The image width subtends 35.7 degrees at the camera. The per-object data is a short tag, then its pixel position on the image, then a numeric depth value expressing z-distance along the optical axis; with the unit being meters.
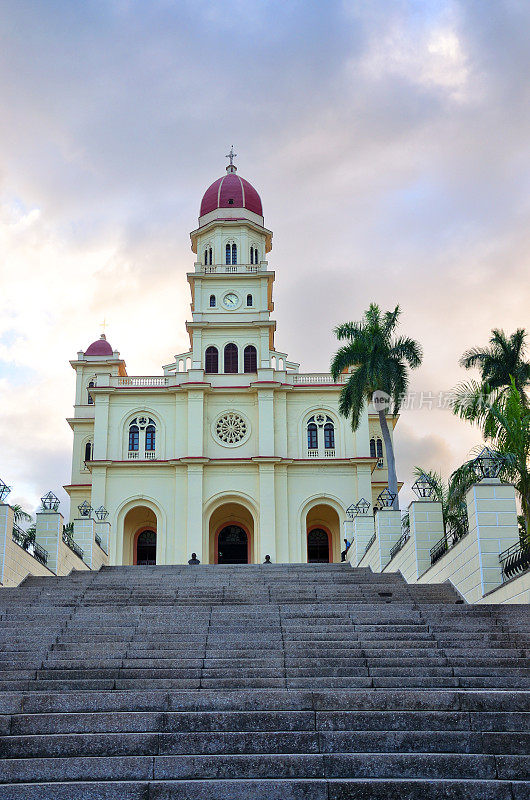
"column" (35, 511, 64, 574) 22.98
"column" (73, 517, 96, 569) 27.39
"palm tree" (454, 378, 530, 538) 16.36
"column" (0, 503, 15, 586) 18.38
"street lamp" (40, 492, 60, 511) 23.83
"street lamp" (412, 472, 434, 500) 20.17
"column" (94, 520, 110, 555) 30.92
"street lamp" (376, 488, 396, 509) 24.95
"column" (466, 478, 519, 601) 14.99
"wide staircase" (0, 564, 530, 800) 7.46
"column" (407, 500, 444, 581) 19.33
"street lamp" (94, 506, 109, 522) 33.00
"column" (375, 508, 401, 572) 23.22
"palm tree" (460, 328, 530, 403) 28.97
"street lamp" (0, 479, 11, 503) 19.45
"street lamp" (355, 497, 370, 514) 28.94
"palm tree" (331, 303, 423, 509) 31.05
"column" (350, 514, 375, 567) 27.69
